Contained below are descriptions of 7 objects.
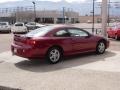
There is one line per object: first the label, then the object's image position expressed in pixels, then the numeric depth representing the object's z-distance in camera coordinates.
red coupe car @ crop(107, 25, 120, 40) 12.10
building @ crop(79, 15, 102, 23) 70.97
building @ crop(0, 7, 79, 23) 51.51
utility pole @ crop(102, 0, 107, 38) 10.34
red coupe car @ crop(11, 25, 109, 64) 6.10
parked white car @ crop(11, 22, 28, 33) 20.42
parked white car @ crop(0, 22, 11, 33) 20.85
